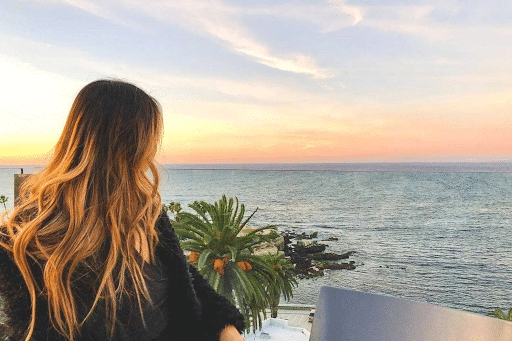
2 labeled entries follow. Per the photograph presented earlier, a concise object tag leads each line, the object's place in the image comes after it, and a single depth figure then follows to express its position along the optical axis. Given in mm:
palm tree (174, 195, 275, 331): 3117
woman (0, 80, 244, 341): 941
